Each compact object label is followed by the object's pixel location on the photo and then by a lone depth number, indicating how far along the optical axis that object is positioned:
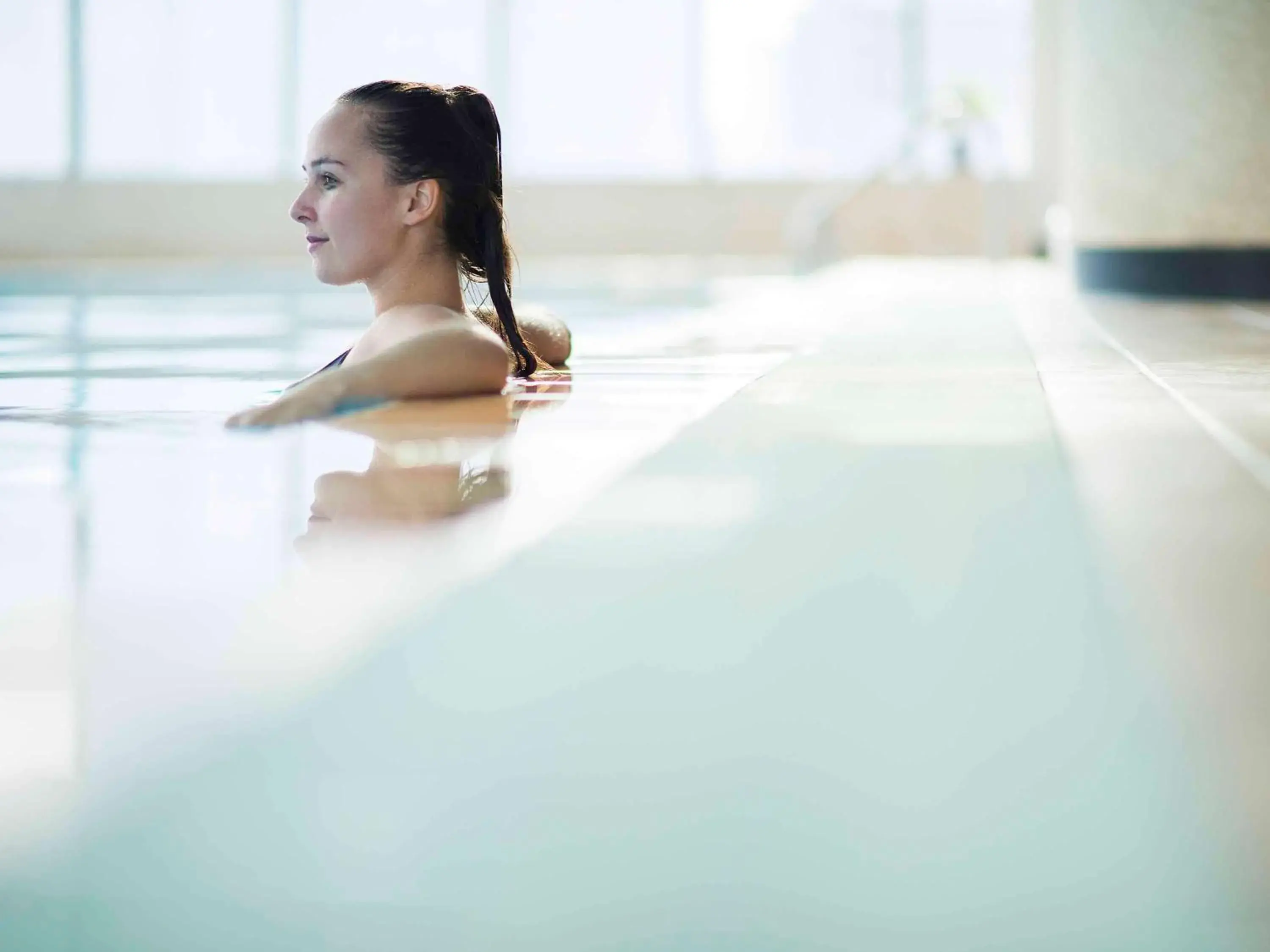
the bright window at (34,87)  14.77
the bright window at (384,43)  15.09
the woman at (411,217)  2.39
